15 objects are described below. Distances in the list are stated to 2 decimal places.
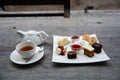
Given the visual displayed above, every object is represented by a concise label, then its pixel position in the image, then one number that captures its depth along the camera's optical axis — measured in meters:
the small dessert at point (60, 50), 0.84
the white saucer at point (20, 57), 0.80
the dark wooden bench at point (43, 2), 1.65
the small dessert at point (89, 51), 0.81
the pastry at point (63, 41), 0.92
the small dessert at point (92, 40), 0.90
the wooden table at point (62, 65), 0.73
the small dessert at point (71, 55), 0.81
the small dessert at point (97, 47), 0.83
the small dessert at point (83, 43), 0.86
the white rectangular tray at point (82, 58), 0.79
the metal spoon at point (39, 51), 0.81
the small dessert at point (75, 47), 0.85
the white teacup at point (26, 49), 0.79
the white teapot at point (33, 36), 0.92
